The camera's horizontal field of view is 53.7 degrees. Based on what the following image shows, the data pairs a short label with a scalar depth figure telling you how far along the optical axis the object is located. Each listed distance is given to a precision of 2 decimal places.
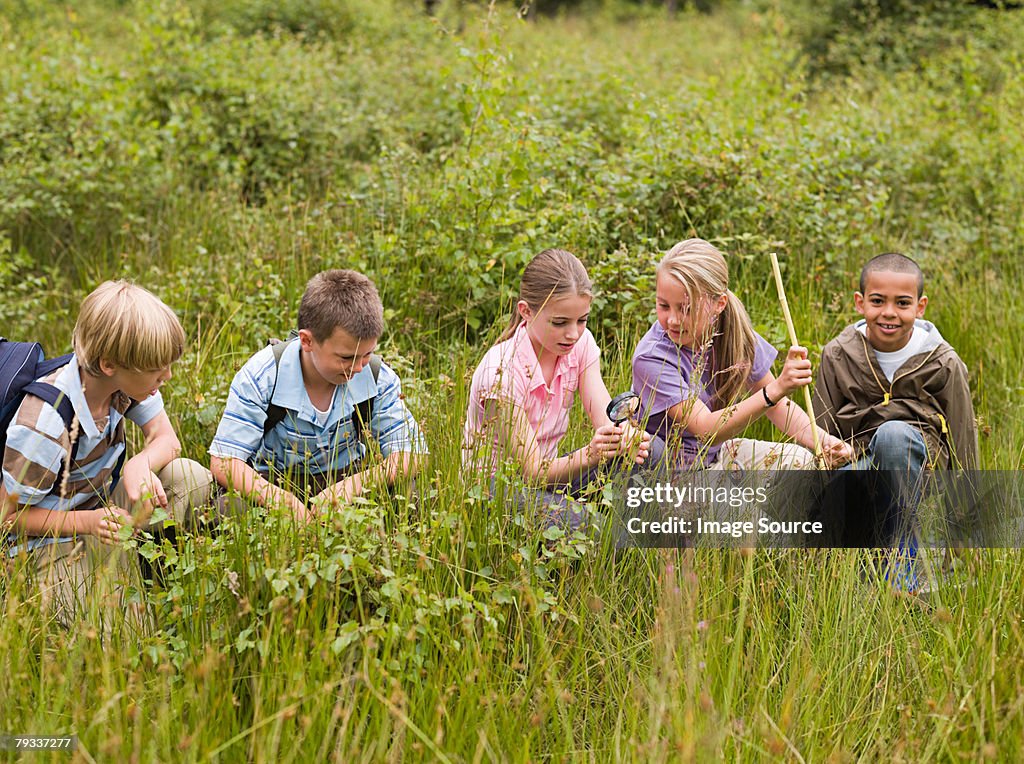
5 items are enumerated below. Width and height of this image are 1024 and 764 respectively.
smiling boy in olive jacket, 3.71
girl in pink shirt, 3.17
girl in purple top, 3.55
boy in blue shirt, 3.44
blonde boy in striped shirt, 3.02
